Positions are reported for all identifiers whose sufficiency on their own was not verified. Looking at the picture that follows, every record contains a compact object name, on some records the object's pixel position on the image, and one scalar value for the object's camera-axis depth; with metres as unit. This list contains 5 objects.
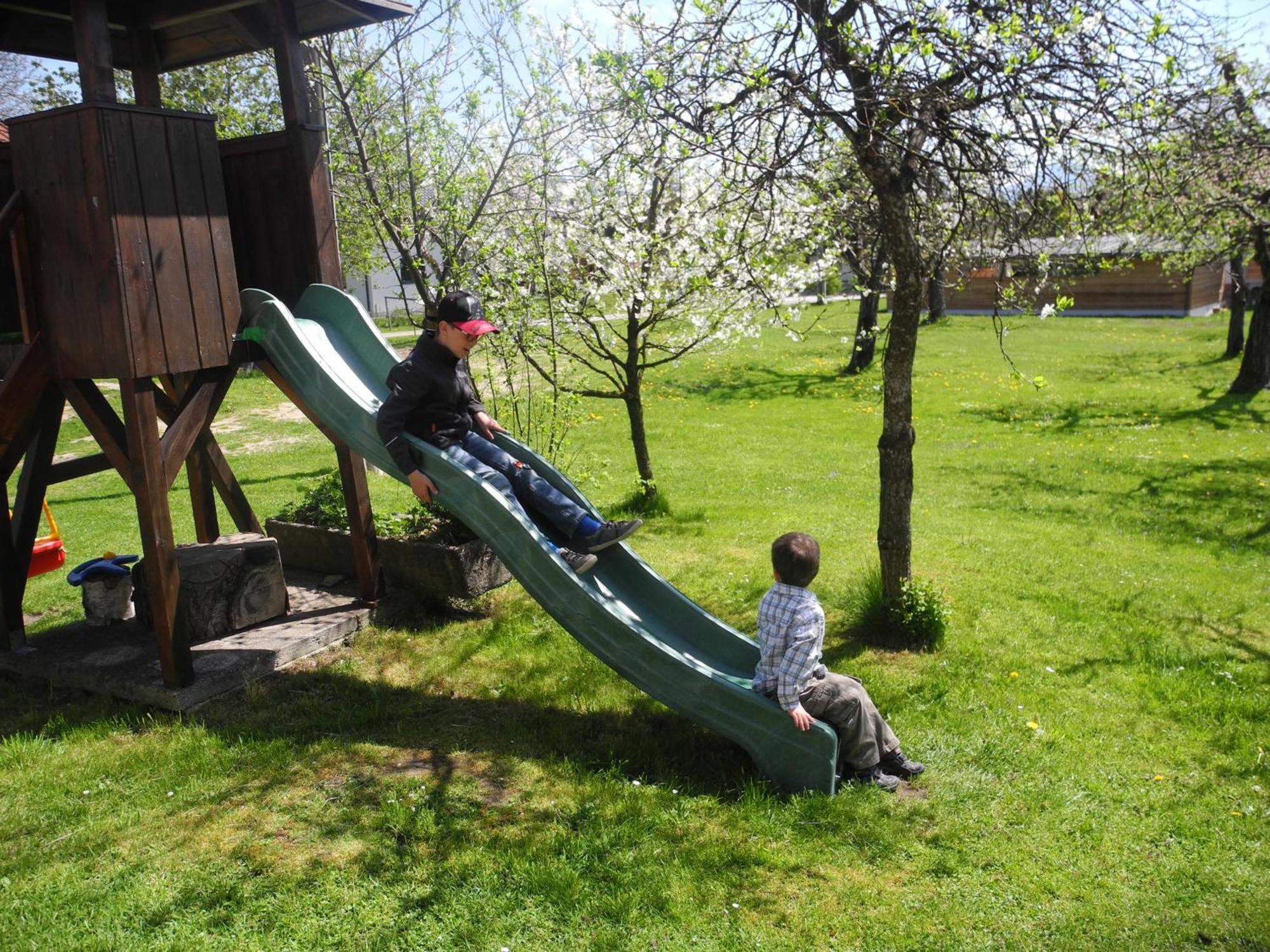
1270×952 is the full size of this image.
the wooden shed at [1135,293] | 36.31
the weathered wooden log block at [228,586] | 6.42
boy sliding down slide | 5.43
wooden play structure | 5.33
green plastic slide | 4.73
